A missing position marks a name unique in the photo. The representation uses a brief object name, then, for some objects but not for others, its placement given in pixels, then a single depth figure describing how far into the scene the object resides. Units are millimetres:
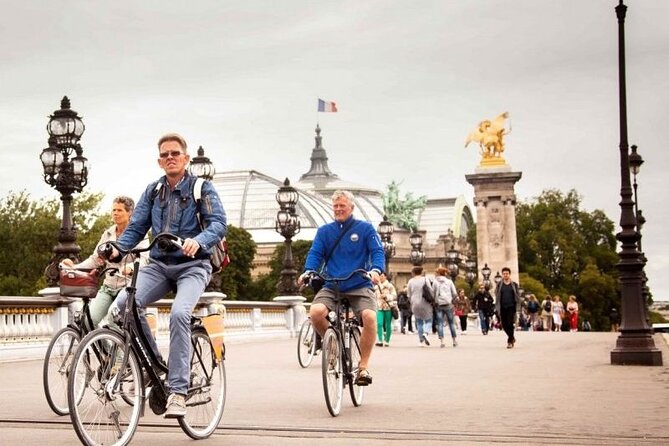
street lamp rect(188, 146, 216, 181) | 29250
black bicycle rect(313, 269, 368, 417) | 10133
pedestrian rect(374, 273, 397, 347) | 27219
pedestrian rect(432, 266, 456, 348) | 28000
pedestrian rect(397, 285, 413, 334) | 39406
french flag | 125875
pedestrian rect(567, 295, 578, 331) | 51000
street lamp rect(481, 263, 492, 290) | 83538
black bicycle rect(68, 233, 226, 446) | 7398
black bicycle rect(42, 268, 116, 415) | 10195
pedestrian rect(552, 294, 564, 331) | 51812
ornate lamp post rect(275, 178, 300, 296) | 35000
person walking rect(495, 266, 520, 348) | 25547
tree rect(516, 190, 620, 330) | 107312
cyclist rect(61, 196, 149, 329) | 10609
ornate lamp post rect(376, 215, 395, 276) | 52812
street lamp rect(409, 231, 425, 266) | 57781
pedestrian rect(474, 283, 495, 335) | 39875
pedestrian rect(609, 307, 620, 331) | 67400
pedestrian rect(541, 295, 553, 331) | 54888
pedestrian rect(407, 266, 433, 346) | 27391
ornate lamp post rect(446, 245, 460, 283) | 72938
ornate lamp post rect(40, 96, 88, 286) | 22672
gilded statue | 102500
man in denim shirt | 8031
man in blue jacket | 10992
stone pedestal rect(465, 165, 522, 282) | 96500
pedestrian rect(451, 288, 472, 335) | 42812
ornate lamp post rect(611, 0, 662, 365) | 18062
